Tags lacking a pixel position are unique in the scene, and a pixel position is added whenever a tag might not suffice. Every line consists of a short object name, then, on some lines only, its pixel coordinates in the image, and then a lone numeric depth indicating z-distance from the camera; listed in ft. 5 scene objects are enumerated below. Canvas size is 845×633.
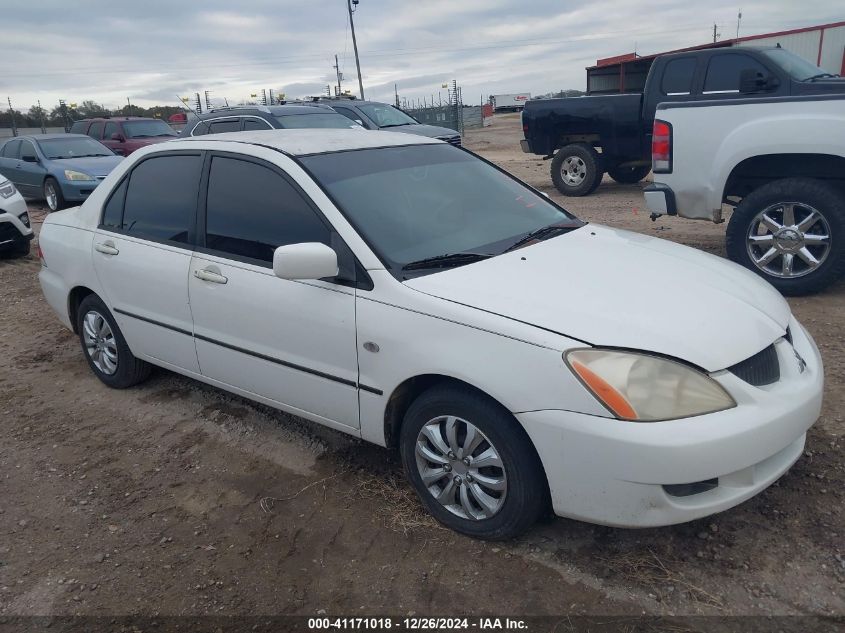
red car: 54.24
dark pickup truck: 26.23
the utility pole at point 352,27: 116.06
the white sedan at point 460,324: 8.06
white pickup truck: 17.83
